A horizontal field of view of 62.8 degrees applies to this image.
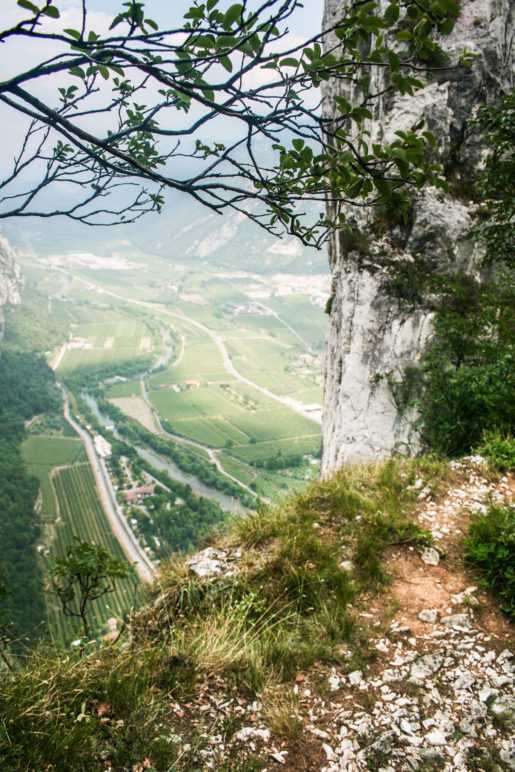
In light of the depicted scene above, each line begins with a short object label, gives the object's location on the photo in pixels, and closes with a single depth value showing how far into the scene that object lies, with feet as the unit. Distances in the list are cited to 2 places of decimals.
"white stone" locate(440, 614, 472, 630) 11.24
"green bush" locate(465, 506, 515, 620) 11.65
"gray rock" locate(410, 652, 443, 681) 10.03
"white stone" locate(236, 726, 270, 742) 8.86
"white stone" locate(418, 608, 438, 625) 11.71
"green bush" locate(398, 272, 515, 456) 20.47
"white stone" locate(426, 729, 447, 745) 8.40
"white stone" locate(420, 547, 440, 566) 13.91
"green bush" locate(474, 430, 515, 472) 18.17
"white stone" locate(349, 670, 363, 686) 10.11
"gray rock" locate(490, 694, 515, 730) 8.64
